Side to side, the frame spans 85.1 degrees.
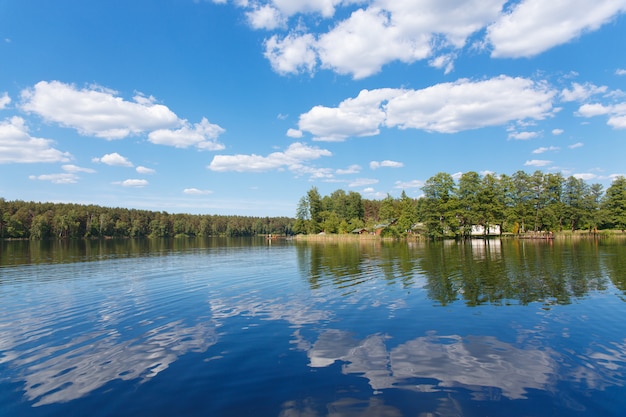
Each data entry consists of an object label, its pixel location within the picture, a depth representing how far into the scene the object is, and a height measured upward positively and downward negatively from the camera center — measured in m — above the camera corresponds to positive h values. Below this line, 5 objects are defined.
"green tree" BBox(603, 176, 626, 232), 104.62 +2.72
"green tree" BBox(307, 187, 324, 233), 155.12 +8.85
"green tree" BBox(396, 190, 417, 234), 105.50 +0.71
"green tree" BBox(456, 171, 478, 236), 89.19 +4.45
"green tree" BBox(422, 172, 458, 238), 88.88 +3.69
